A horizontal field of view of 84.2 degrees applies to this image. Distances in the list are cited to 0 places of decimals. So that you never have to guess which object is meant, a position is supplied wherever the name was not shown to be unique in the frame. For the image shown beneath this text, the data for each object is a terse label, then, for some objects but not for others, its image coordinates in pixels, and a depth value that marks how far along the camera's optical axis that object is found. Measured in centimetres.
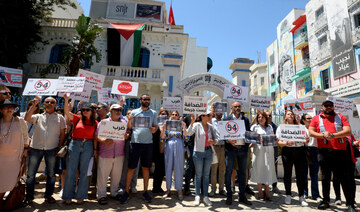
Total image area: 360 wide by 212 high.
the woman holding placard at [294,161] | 408
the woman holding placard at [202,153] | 407
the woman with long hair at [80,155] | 376
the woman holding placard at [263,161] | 418
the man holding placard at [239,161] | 402
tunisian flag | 2002
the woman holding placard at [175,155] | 428
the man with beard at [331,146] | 370
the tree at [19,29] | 1173
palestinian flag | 1422
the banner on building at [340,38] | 1323
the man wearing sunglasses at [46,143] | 370
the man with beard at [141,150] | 406
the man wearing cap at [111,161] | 391
